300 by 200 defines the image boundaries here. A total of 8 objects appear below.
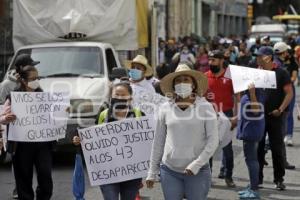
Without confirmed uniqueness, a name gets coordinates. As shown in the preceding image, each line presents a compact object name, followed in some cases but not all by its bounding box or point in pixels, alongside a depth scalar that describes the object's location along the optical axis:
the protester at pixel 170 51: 28.20
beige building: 46.25
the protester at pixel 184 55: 15.96
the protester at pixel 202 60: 23.19
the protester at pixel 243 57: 22.92
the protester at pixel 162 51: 26.47
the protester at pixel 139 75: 10.24
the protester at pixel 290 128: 13.33
